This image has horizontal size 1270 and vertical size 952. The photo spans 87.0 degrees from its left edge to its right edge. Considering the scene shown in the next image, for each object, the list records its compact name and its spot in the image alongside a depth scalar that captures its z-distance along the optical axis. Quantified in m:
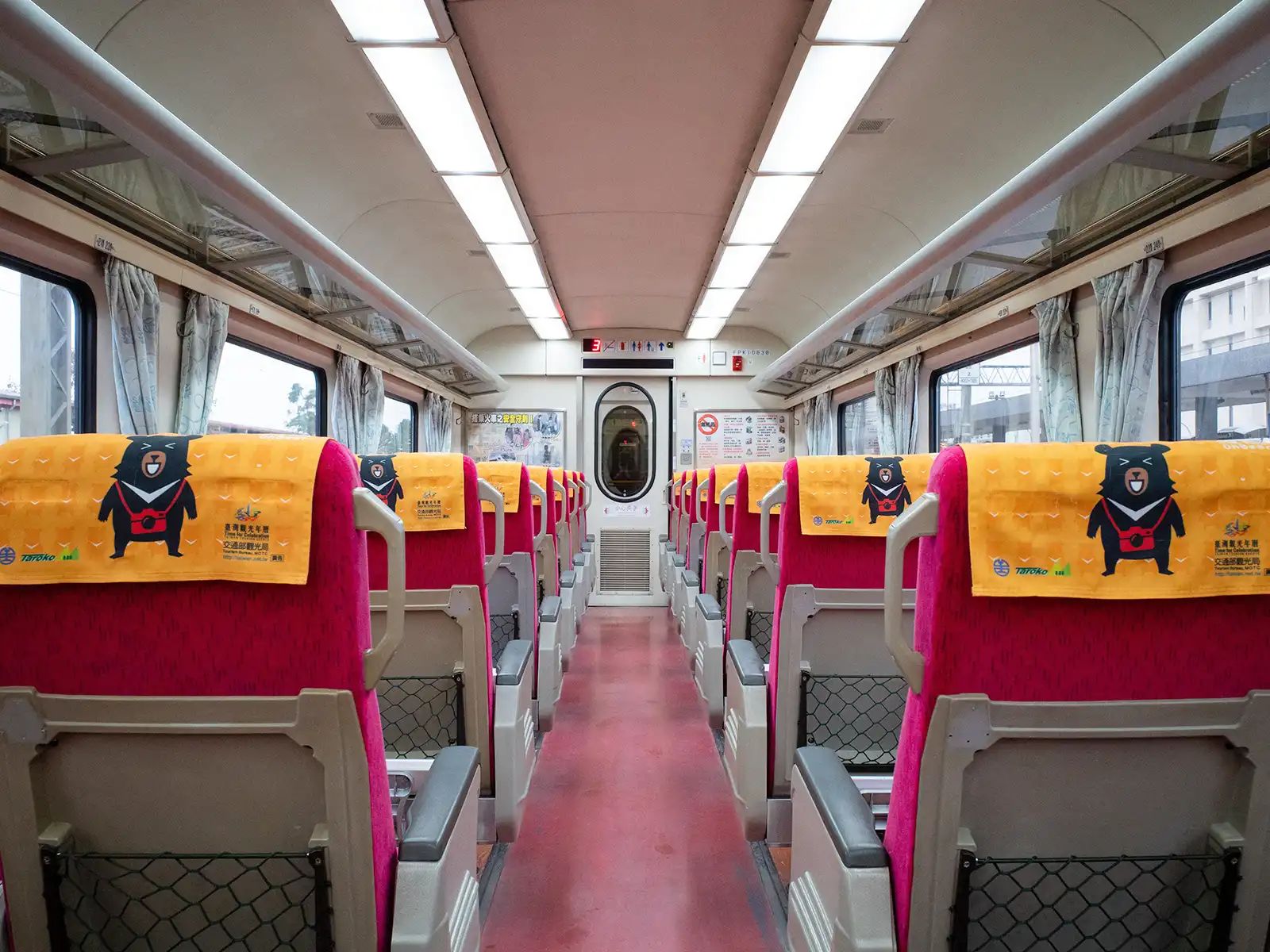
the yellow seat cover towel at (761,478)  2.87
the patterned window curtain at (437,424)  7.89
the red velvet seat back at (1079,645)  0.98
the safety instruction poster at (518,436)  8.74
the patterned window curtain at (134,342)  3.34
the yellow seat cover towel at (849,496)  1.93
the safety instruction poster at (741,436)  8.76
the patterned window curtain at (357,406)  5.81
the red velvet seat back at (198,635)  0.99
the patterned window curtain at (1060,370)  3.78
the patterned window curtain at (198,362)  3.85
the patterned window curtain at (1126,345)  3.21
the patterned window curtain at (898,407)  5.64
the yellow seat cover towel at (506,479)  2.83
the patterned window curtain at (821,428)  7.70
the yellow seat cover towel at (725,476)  4.26
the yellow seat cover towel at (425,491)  1.93
